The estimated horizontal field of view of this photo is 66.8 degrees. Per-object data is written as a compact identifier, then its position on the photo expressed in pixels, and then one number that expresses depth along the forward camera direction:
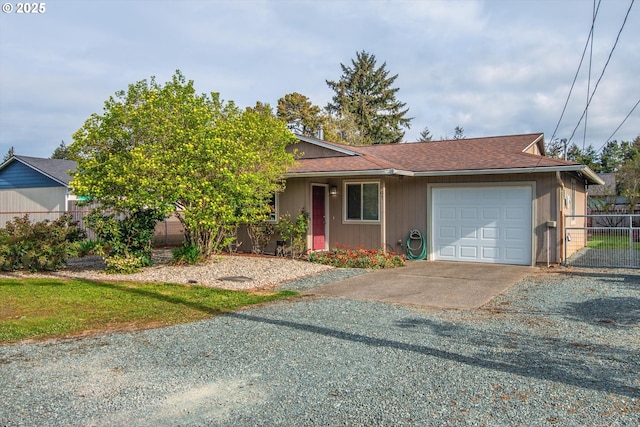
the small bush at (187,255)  12.07
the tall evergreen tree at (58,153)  65.25
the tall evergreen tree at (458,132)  64.38
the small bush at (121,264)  11.16
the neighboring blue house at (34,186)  20.53
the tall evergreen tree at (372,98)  44.66
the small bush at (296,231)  13.78
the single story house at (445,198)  12.12
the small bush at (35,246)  11.55
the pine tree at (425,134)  63.30
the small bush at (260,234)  14.68
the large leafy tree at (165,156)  10.35
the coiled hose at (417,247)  13.58
